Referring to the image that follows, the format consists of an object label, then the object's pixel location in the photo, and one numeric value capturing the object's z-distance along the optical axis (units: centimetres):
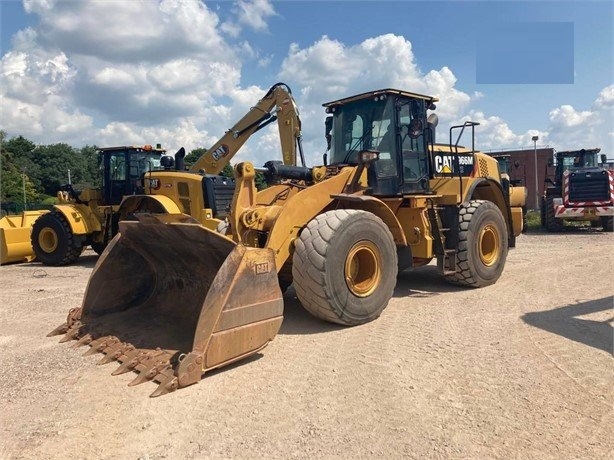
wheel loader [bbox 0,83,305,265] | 1034
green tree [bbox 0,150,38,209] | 4179
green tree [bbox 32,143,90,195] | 6178
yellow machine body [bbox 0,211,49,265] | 1209
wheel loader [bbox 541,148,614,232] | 1591
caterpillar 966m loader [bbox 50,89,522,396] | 416
